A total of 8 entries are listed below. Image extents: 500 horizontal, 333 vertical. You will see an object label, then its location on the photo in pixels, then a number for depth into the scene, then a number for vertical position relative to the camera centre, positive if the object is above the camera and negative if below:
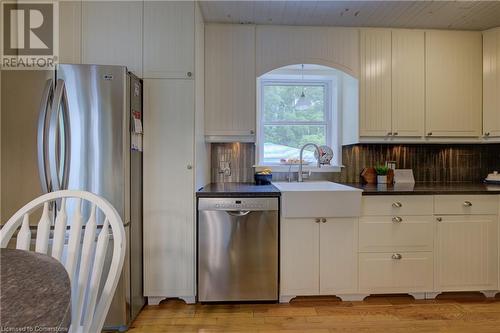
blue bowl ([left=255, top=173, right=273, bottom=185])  2.52 -0.12
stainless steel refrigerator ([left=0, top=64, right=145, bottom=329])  1.70 +0.21
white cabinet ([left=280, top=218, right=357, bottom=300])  2.12 -0.69
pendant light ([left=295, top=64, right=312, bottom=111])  2.85 +0.65
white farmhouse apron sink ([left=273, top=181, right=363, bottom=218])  2.07 -0.28
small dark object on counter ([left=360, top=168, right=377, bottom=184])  2.70 -0.10
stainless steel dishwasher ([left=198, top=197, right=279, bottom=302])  2.06 -0.62
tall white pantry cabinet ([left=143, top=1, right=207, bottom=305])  2.04 +0.14
